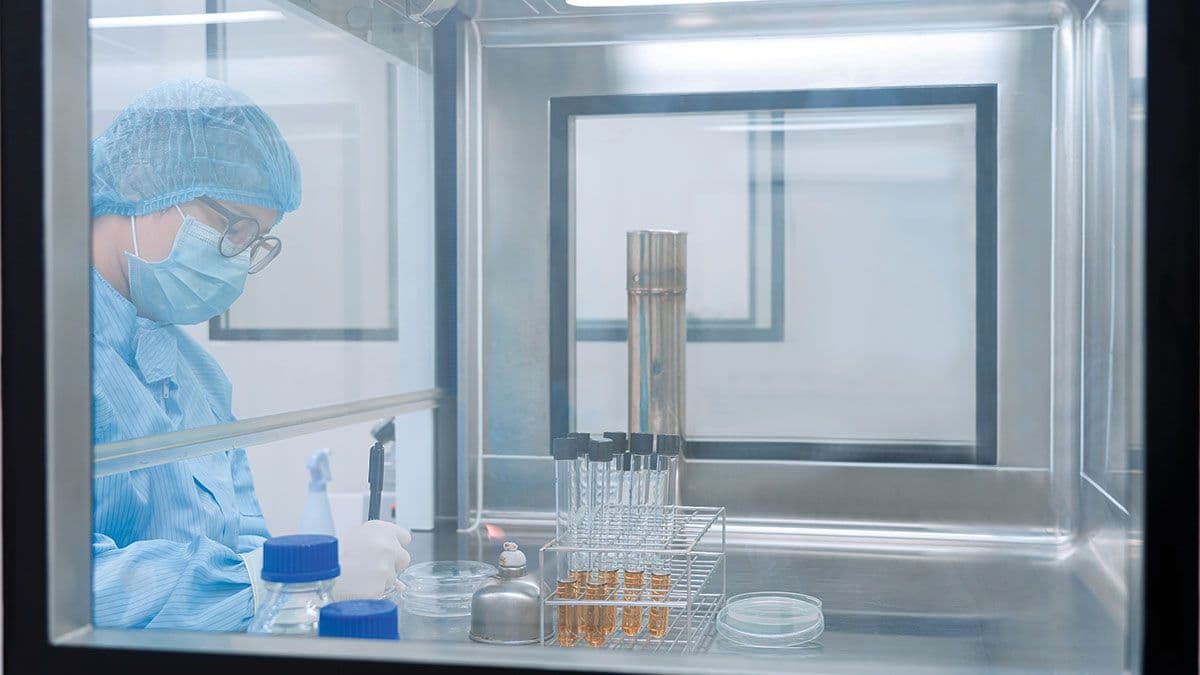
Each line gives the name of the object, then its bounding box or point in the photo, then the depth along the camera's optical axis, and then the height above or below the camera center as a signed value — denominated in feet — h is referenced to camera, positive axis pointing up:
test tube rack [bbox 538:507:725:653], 3.42 -0.85
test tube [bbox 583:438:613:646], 3.61 -0.74
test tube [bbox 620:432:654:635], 3.66 -0.73
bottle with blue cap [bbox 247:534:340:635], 2.74 -0.59
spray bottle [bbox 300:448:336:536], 4.25 -0.66
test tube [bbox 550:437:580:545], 4.55 -0.65
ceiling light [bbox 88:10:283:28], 3.90 +1.21
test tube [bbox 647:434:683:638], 3.66 -0.71
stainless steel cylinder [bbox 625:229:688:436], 5.37 +0.08
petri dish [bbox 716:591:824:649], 3.38 -0.95
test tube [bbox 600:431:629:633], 3.84 -0.68
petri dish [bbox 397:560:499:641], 2.94 -0.85
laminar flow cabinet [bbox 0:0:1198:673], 4.61 +0.29
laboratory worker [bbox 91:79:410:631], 3.80 +0.11
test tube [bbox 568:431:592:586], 3.89 -0.70
